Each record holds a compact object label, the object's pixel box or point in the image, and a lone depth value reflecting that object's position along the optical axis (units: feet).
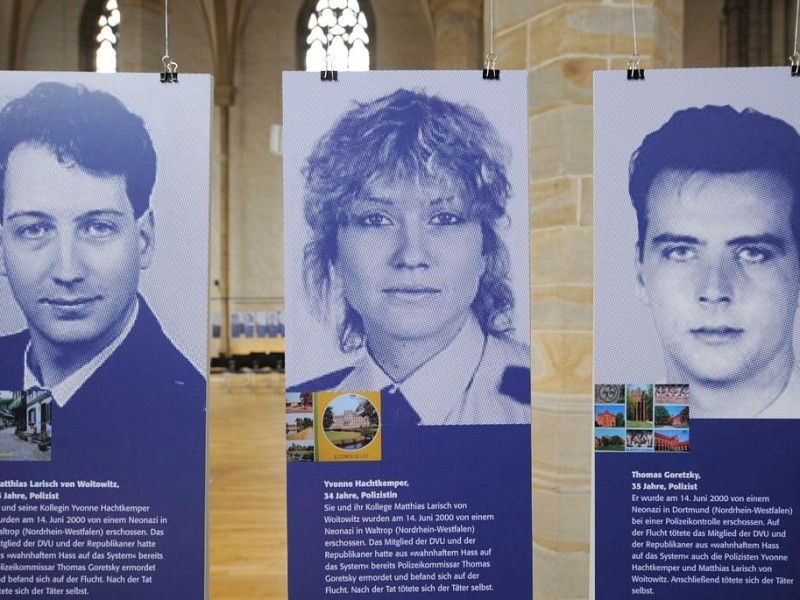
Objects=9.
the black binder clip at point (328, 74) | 9.16
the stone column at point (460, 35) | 39.09
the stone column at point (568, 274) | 10.73
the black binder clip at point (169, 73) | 9.04
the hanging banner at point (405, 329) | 9.22
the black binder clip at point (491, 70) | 9.25
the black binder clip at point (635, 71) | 9.24
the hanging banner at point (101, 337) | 9.00
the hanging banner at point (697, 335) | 9.12
